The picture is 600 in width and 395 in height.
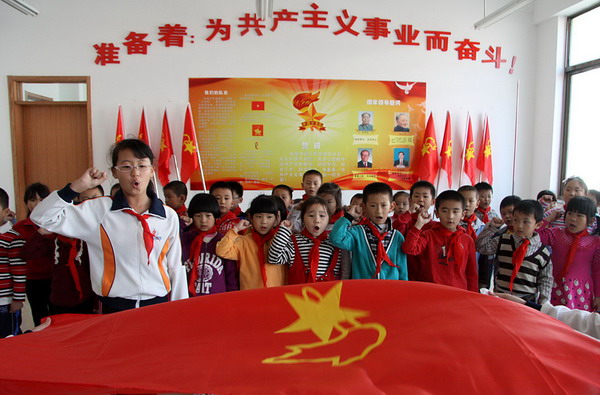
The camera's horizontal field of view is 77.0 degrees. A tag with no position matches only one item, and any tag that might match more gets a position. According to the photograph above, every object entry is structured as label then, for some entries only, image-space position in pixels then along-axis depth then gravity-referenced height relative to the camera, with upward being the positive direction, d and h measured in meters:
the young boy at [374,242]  2.09 -0.41
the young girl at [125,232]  1.38 -0.24
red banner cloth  0.89 -0.50
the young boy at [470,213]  2.84 -0.36
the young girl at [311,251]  2.10 -0.48
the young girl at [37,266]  2.17 -0.64
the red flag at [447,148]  4.71 +0.25
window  4.32 +0.82
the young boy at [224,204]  2.41 -0.27
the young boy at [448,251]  2.22 -0.49
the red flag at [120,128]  4.31 +0.44
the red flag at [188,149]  4.39 +0.21
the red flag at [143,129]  4.36 +0.43
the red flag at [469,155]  4.75 +0.16
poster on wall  4.51 +0.47
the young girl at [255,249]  2.12 -0.46
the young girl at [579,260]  2.25 -0.55
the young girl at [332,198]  2.74 -0.23
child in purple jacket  2.11 -0.51
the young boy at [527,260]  2.14 -0.53
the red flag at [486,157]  4.75 +0.14
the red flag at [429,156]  4.64 +0.15
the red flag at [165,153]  4.39 +0.16
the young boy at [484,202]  3.45 -0.32
